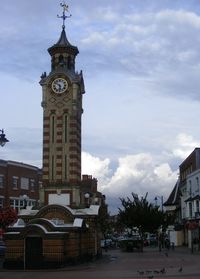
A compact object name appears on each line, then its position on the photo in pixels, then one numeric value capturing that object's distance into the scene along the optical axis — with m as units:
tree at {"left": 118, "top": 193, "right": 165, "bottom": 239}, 75.81
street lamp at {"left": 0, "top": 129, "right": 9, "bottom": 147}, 26.39
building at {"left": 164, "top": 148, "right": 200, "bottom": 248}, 67.94
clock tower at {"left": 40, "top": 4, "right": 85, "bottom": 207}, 49.62
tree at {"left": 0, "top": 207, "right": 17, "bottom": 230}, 44.55
